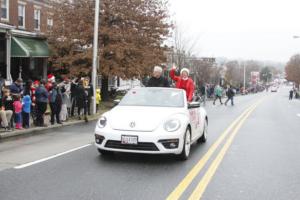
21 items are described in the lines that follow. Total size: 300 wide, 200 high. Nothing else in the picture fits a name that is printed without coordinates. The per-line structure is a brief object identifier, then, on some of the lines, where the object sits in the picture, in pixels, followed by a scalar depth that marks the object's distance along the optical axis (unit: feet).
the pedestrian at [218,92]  127.54
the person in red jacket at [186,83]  37.81
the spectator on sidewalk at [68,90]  57.30
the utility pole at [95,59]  67.46
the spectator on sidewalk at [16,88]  45.61
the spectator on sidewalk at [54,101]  50.61
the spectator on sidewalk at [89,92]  64.59
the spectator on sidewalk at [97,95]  73.41
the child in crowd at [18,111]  44.34
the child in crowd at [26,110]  45.65
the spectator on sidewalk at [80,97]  60.03
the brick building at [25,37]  86.17
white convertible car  28.04
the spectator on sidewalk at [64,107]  54.65
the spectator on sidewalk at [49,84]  51.29
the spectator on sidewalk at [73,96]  61.36
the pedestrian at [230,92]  120.23
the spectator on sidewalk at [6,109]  42.50
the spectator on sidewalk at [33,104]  49.05
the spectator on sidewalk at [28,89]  47.37
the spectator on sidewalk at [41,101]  47.52
